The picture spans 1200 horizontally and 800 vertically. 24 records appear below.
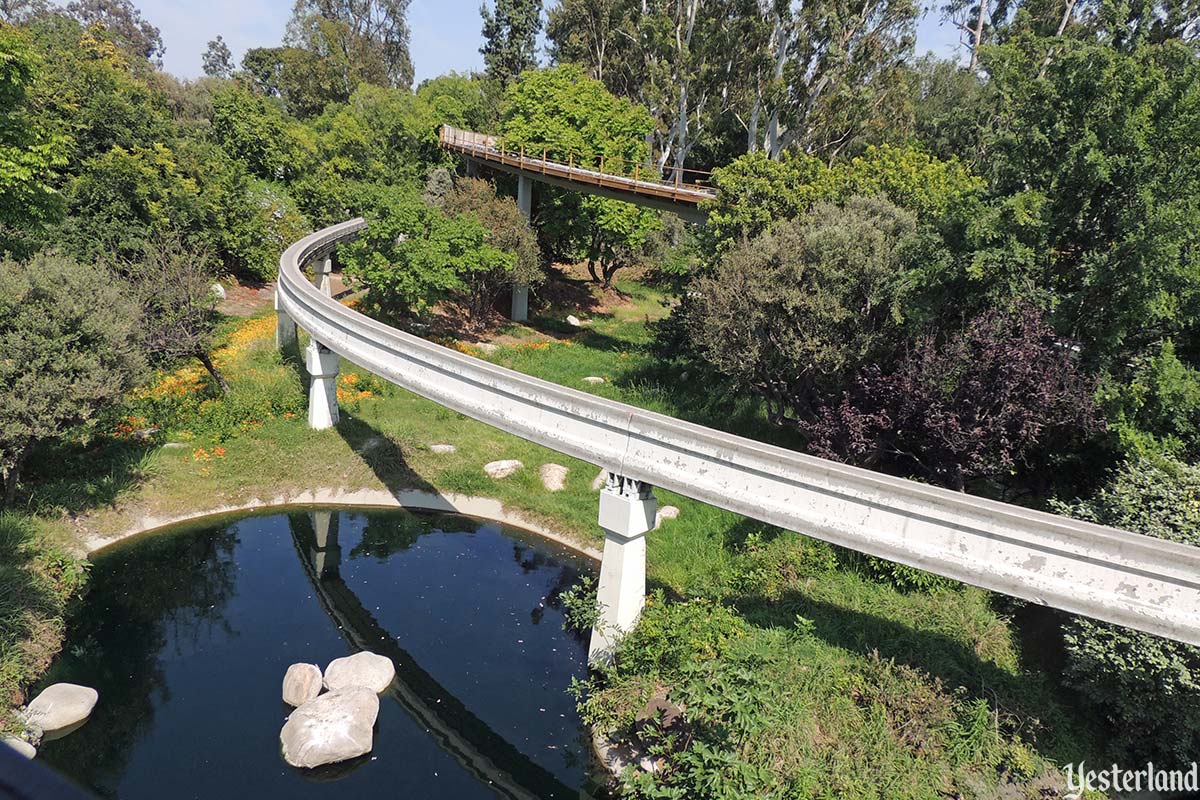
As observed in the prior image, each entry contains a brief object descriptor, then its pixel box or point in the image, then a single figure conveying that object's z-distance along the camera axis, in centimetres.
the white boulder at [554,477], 2661
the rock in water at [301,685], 1603
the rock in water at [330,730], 1440
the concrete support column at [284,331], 3529
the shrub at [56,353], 1905
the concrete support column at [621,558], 1573
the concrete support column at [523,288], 4614
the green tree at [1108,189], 1541
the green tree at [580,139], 4656
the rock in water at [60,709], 1505
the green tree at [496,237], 4119
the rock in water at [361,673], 1670
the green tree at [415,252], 3647
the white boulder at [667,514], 2356
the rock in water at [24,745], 1379
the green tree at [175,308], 2648
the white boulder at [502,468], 2722
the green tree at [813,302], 2005
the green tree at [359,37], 8700
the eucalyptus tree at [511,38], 7788
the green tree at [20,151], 2109
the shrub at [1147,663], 1237
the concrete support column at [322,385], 2783
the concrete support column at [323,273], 4131
